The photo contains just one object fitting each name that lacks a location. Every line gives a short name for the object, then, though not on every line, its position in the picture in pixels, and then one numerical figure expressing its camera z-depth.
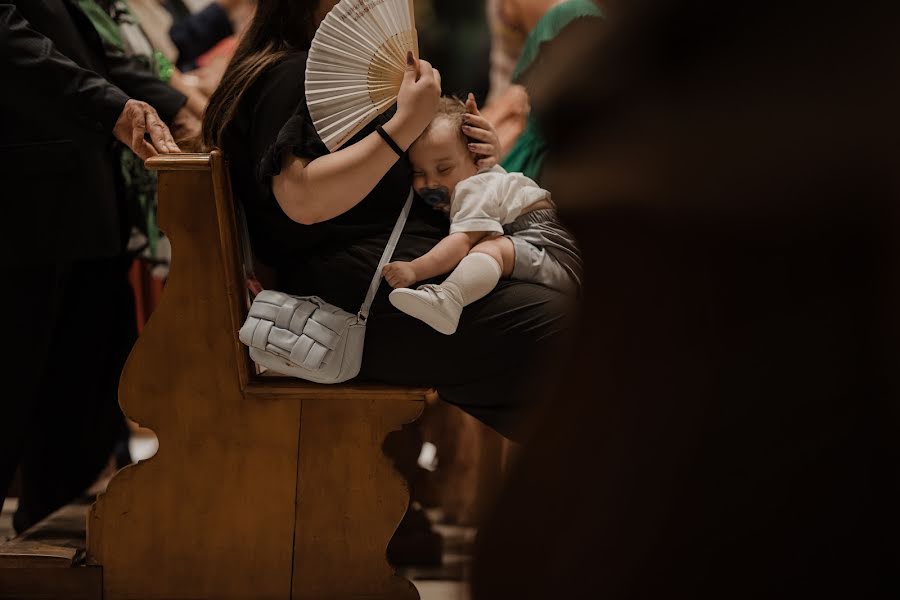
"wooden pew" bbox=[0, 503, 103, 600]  5.83
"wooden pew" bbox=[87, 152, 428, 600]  5.78
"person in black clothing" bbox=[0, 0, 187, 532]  5.91
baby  5.58
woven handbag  5.61
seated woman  5.58
